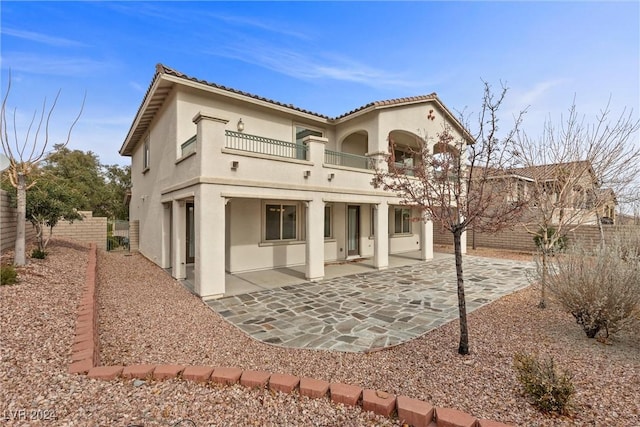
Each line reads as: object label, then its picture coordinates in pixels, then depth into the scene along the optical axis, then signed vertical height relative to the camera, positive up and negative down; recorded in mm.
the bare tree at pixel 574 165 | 7258 +1496
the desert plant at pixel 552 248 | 6187 -660
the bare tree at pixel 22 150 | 6934 +1812
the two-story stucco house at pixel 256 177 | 7973 +1432
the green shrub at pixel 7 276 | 5437 -1006
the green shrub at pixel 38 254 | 8352 -906
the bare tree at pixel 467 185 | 4391 +568
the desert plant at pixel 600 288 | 4750 -1193
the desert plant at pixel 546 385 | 3012 -1792
